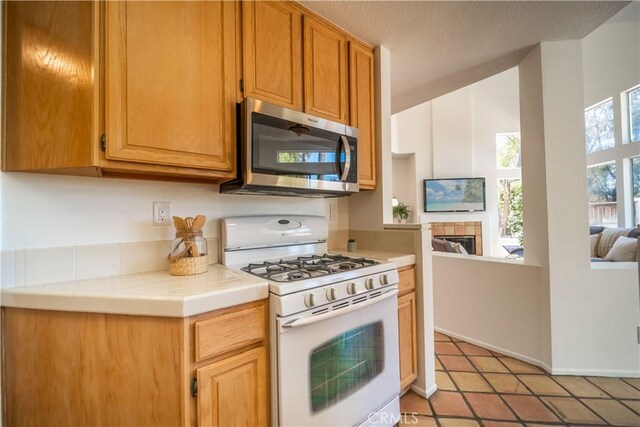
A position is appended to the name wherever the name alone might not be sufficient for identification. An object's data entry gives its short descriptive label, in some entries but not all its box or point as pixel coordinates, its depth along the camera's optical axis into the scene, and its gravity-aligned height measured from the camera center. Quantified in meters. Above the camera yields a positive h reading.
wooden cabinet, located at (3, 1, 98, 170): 0.94 +0.50
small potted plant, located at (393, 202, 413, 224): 6.20 +0.05
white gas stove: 1.05 -0.49
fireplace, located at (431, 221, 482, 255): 5.98 -0.42
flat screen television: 5.98 +0.42
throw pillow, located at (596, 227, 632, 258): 3.27 -0.36
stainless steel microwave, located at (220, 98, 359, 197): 1.26 +0.33
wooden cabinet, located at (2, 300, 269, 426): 0.88 -0.51
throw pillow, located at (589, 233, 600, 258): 3.46 -0.44
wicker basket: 1.19 -0.21
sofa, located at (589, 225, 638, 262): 2.53 -0.37
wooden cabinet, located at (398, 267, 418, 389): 1.64 -0.71
